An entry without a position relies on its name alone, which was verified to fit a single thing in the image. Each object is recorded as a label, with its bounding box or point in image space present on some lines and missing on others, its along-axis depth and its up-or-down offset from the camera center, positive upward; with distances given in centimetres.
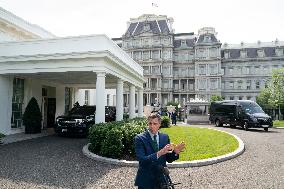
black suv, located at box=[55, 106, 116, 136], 1595 -108
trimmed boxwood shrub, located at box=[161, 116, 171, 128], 2276 -142
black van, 2114 -83
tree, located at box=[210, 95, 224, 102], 5112 +124
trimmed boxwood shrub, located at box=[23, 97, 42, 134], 1695 -71
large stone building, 6247 +983
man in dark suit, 351 -64
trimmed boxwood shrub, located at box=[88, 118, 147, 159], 945 -119
